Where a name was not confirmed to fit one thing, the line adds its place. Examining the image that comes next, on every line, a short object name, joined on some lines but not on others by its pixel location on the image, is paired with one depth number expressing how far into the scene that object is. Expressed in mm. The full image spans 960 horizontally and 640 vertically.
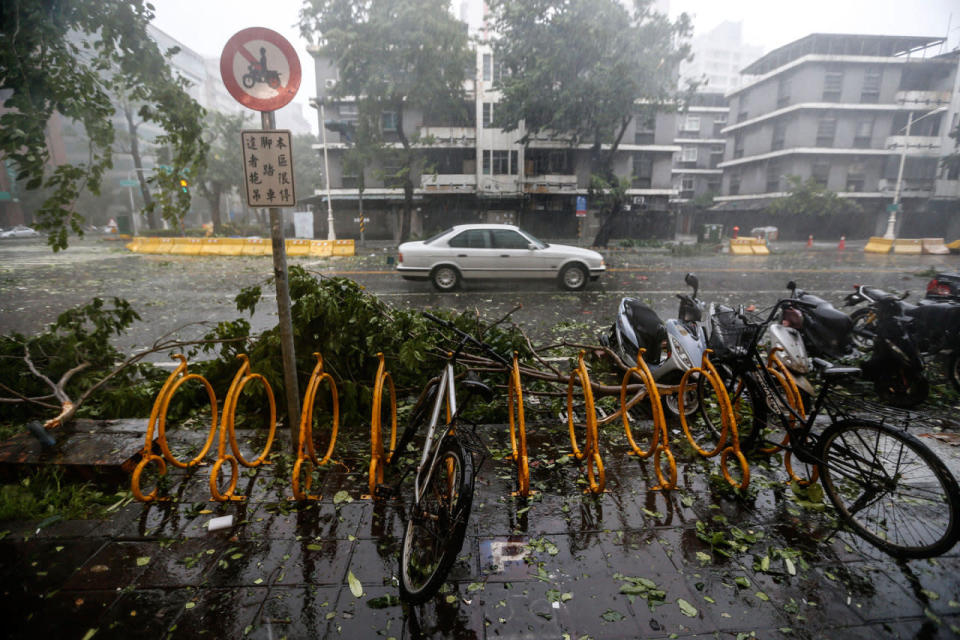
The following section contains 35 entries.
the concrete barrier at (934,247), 23250
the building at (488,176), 33781
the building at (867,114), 36188
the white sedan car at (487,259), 12305
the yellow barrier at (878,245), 24200
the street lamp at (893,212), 31156
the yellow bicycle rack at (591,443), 3297
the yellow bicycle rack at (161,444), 3113
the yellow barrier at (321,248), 22078
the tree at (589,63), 23172
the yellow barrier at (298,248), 21277
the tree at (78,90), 4059
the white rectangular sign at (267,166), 3529
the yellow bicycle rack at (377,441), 3275
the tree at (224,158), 35906
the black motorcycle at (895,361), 5113
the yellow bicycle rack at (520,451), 3217
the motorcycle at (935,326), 5445
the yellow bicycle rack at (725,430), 3281
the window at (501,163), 34438
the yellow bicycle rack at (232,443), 3174
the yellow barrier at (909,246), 23422
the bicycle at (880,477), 2688
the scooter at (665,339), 4926
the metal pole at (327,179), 30219
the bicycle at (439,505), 2346
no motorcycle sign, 3547
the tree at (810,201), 31109
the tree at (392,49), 23641
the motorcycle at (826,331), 5910
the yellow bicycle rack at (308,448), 3258
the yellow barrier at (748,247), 24188
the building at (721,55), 102438
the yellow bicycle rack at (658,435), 3377
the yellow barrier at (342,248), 22719
